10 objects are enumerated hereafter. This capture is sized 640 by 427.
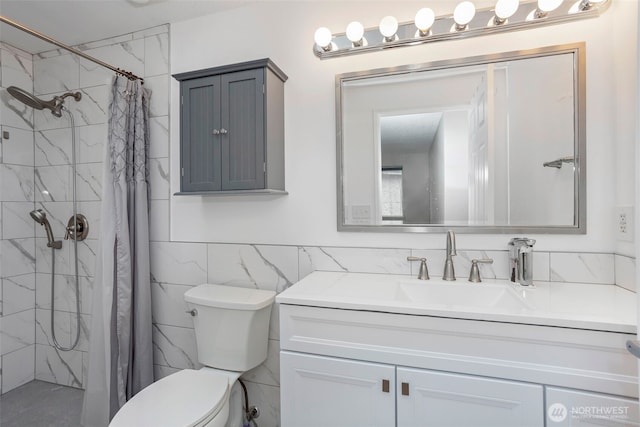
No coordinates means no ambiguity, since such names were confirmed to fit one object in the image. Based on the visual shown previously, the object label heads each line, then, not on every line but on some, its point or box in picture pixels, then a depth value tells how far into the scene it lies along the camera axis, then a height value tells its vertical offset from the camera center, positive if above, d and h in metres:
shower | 2.06 -0.04
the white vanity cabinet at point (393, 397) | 0.97 -0.60
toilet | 1.26 -0.66
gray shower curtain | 1.68 -0.33
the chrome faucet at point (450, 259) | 1.37 -0.20
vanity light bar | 1.30 +0.80
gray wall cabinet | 1.54 +0.41
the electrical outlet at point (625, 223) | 1.19 -0.05
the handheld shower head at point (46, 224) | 2.14 -0.06
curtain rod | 1.40 +0.80
